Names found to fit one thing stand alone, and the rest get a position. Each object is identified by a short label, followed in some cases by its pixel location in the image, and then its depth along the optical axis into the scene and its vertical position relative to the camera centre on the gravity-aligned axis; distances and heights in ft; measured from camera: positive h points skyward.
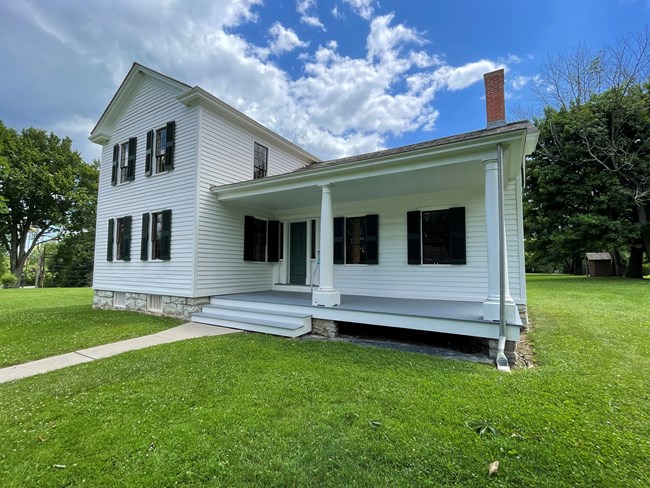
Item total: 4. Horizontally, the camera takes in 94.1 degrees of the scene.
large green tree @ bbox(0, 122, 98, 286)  67.00 +16.46
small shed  62.95 +0.26
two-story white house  17.04 +3.31
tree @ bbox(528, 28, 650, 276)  45.01 +21.73
